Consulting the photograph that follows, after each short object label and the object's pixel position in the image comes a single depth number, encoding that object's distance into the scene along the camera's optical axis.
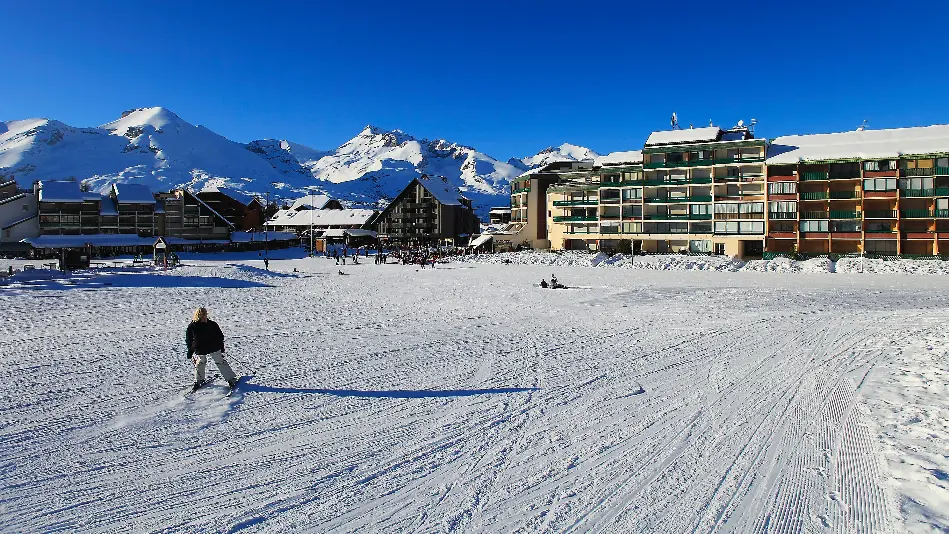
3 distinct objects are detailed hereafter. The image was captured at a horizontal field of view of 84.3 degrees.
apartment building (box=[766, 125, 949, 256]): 44.78
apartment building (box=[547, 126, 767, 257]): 51.72
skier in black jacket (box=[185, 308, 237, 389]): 8.93
